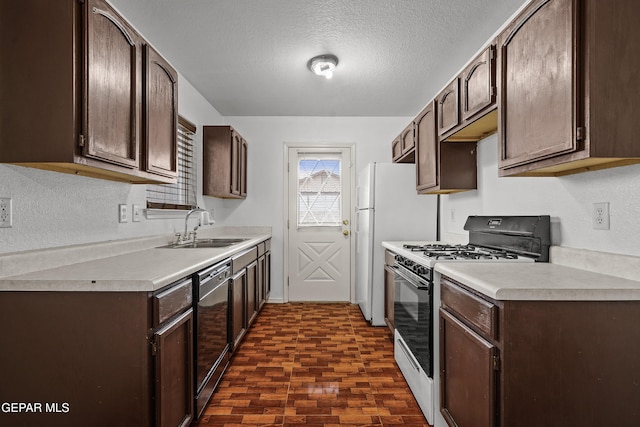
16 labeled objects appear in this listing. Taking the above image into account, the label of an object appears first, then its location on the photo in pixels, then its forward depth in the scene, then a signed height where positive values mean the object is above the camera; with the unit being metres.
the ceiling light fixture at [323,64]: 2.87 +1.18
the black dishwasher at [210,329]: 1.90 -0.67
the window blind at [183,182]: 2.99 +0.30
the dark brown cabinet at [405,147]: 3.61 +0.71
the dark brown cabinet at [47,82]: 1.39 +0.49
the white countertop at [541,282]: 1.28 -0.26
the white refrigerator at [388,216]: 3.58 -0.02
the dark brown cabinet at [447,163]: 2.89 +0.40
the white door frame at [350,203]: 4.61 +0.13
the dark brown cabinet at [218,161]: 3.80 +0.54
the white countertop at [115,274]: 1.38 -0.25
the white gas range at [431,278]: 1.95 -0.39
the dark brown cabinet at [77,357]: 1.38 -0.54
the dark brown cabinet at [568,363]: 1.26 -0.51
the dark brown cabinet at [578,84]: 1.29 +0.48
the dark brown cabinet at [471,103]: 1.98 +0.69
